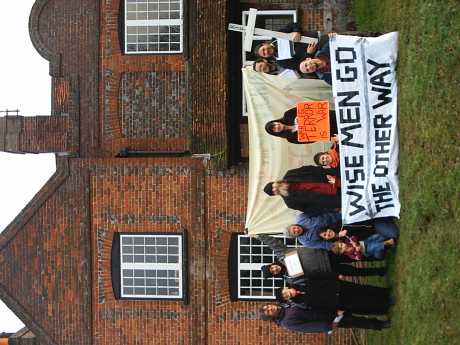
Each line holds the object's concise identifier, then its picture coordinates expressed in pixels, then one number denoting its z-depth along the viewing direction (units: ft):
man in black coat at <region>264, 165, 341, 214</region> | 38.04
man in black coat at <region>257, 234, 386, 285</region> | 37.47
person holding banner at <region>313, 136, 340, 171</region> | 36.19
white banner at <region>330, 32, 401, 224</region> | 36.78
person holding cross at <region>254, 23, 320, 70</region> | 37.83
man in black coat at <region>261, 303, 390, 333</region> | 37.09
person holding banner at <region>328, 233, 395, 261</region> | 37.73
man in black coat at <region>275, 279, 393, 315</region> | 37.22
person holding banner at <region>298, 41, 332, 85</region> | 36.86
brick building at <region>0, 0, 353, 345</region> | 52.16
